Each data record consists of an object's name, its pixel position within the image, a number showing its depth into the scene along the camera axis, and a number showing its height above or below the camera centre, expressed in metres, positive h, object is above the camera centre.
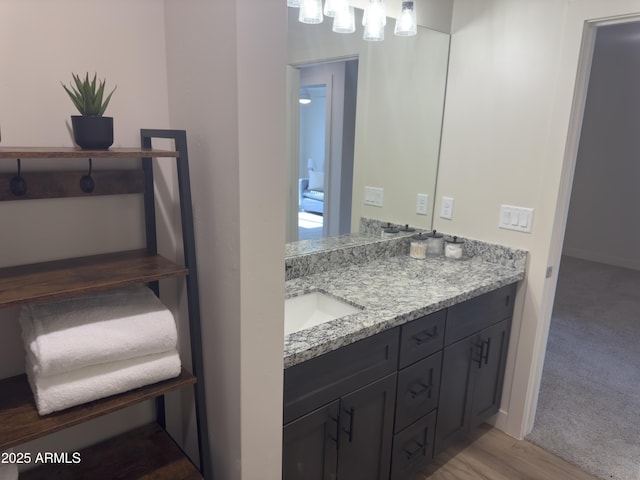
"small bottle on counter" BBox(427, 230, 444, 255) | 2.47 -0.53
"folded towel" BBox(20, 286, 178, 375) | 0.96 -0.43
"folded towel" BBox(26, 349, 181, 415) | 0.97 -0.54
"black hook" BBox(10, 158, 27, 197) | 1.04 -0.13
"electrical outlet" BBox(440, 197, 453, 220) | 2.48 -0.33
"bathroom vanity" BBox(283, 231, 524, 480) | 1.41 -0.80
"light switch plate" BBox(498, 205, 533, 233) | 2.17 -0.33
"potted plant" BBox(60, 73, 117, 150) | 1.01 +0.02
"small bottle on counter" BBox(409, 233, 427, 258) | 2.39 -0.54
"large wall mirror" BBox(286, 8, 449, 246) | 1.93 +0.08
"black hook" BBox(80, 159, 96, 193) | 1.14 -0.13
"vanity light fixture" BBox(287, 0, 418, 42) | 1.85 +0.54
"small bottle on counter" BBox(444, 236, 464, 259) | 2.37 -0.53
